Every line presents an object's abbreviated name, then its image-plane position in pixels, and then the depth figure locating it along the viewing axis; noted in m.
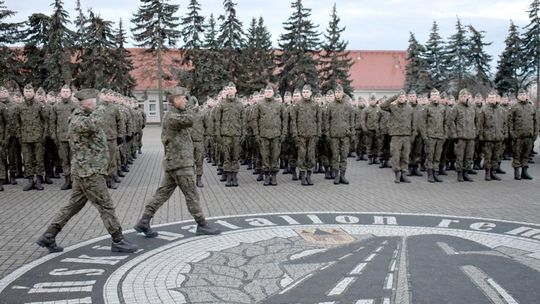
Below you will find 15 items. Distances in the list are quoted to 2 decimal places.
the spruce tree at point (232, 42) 47.78
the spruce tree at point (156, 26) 49.25
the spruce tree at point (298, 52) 45.50
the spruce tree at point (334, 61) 47.81
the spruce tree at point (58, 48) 41.91
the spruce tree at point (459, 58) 46.50
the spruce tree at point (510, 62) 45.09
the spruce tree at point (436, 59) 47.12
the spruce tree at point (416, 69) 45.91
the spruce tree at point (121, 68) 47.56
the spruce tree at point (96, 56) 45.25
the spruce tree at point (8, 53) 36.59
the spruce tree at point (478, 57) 46.50
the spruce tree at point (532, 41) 45.62
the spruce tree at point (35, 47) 42.53
